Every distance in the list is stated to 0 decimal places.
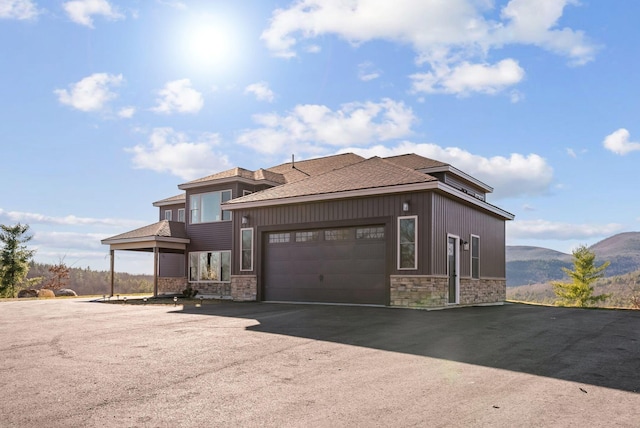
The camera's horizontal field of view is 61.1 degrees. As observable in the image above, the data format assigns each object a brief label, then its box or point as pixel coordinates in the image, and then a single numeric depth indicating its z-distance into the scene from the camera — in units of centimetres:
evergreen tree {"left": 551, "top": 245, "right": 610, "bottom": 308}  4609
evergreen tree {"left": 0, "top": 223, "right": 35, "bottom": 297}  3578
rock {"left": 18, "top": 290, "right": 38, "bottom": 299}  2983
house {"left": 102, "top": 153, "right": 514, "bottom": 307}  1698
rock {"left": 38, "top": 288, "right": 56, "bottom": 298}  2957
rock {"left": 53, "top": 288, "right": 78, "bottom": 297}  3159
